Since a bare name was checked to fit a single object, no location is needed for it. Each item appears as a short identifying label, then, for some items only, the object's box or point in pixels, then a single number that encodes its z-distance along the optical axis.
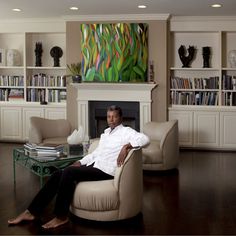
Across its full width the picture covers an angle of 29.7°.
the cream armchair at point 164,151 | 6.38
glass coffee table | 5.07
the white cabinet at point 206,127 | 8.23
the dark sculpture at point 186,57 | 8.49
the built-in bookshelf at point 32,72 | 9.05
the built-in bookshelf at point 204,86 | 8.26
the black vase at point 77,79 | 8.38
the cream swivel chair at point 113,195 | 4.11
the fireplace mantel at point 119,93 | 8.20
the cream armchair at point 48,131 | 6.91
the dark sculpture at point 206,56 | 8.40
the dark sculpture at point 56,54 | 8.96
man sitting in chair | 4.12
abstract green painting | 8.14
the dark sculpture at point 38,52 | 9.02
